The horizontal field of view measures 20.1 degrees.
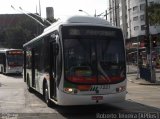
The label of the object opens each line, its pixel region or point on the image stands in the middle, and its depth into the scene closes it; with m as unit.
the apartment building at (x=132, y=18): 97.44
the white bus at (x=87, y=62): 14.12
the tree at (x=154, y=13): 37.18
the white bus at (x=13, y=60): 46.59
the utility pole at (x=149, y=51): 33.50
